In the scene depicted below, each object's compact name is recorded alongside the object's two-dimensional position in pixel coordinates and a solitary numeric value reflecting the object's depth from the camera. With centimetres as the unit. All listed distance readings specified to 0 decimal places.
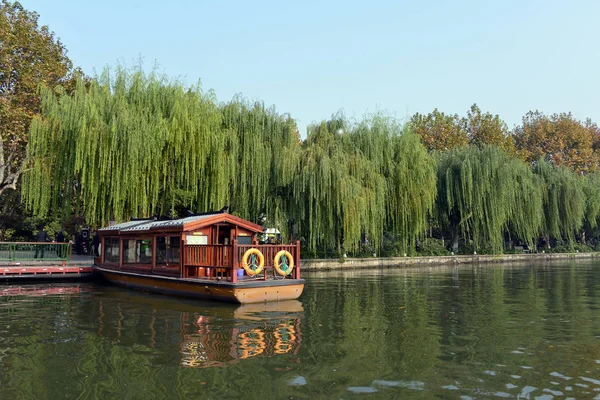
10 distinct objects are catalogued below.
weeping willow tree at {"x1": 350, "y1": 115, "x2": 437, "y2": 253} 2886
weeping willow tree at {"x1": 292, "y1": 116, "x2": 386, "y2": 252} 2495
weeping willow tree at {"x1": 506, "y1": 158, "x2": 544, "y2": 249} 3715
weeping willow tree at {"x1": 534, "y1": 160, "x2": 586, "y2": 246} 4100
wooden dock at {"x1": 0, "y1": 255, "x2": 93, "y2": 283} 2002
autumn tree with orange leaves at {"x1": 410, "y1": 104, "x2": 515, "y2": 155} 4828
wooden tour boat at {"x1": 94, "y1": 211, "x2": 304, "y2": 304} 1401
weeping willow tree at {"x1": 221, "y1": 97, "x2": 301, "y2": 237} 2495
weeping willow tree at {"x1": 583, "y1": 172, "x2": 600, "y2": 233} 4478
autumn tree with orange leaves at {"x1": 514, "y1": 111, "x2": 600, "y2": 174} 5525
